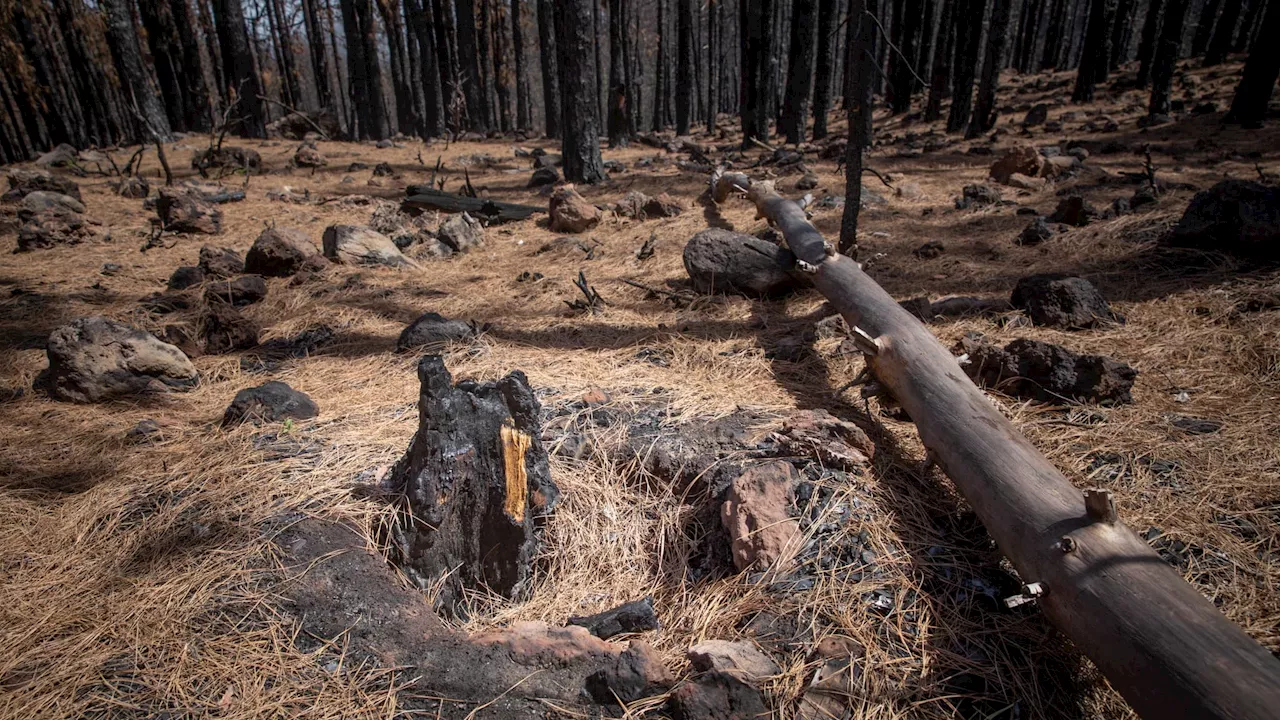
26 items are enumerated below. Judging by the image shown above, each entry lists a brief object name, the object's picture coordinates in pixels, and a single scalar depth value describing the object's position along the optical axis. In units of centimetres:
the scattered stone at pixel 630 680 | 179
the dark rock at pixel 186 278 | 535
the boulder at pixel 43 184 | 802
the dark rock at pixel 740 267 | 480
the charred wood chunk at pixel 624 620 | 206
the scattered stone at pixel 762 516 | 218
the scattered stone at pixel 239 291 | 514
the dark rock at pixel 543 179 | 982
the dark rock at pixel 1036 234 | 530
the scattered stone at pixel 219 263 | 558
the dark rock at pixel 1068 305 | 370
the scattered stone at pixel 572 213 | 721
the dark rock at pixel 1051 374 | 288
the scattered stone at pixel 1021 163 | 731
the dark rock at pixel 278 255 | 572
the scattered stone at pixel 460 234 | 677
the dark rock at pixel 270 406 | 303
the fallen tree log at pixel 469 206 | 791
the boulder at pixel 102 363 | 337
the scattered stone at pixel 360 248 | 609
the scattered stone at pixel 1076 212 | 540
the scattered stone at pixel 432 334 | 414
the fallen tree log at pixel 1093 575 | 134
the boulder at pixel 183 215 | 688
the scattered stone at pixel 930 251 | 541
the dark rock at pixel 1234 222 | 398
